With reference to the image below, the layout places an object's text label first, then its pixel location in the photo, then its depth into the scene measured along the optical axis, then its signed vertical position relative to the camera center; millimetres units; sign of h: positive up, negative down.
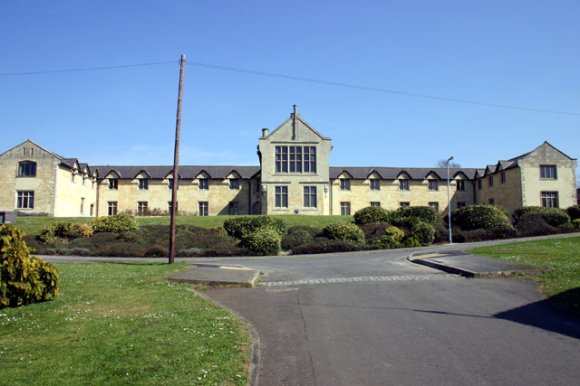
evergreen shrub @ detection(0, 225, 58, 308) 9682 -1145
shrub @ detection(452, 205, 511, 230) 32188 +333
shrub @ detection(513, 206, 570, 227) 33656 +468
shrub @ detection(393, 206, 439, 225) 34219 +643
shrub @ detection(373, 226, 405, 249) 28852 -1051
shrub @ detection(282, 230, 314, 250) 28781 -1074
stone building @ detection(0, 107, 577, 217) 46906 +4455
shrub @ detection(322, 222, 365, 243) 29859 -697
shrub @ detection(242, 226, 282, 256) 26953 -1251
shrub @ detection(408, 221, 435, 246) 29797 -764
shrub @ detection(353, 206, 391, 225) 35062 +571
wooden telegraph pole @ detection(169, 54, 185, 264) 19203 +2929
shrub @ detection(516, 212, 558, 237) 31219 -329
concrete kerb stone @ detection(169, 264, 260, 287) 13914 -1758
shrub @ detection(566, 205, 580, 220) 36031 +821
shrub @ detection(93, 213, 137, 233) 31875 -98
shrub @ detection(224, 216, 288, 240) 31781 -178
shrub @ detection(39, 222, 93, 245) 30016 -553
